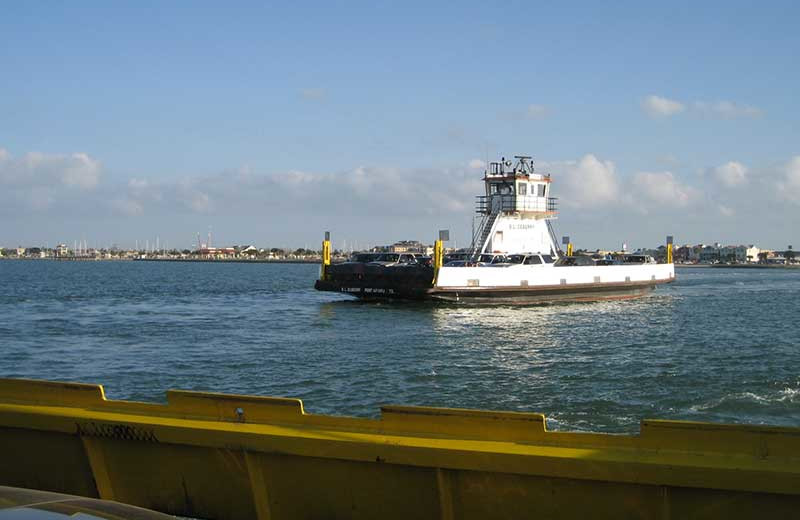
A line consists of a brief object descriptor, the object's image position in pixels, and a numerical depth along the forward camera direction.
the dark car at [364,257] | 45.56
